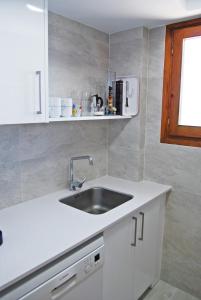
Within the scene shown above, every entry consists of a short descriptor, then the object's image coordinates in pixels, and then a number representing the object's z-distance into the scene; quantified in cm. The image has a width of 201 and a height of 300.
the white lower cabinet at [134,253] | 151
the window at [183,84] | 185
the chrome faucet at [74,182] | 192
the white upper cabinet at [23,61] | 112
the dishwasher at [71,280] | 102
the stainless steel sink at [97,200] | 194
